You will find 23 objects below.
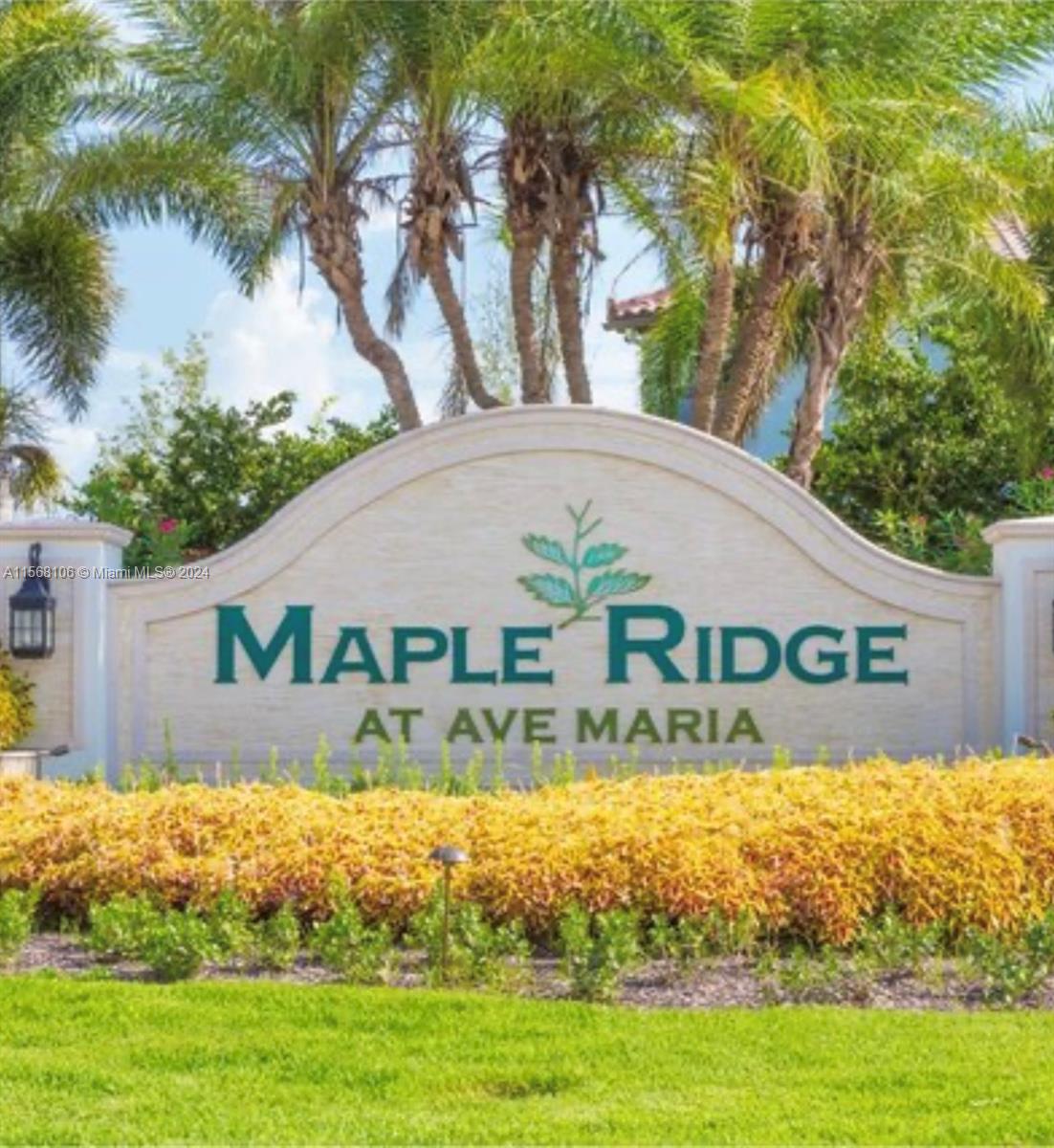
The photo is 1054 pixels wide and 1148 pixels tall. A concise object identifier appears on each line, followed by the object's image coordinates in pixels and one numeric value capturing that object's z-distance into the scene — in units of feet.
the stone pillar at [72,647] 46.68
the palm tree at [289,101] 57.11
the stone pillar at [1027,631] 46.55
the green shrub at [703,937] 26.45
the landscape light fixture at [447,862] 24.43
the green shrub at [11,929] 26.40
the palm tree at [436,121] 56.65
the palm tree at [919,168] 54.13
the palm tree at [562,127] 53.78
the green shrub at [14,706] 45.74
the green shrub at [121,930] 26.48
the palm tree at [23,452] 77.87
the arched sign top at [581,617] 46.65
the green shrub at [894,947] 25.84
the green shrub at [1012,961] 24.34
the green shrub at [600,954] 24.23
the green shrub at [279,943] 25.77
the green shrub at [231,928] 26.02
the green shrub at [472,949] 24.98
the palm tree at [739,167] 49.83
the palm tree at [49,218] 64.80
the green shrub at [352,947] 25.04
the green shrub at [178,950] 25.17
